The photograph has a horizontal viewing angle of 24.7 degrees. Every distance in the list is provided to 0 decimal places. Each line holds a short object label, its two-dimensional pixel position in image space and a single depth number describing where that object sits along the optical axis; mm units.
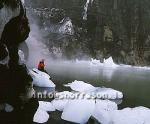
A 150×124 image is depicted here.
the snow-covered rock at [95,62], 65812
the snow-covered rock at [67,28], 64750
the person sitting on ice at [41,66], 28019
